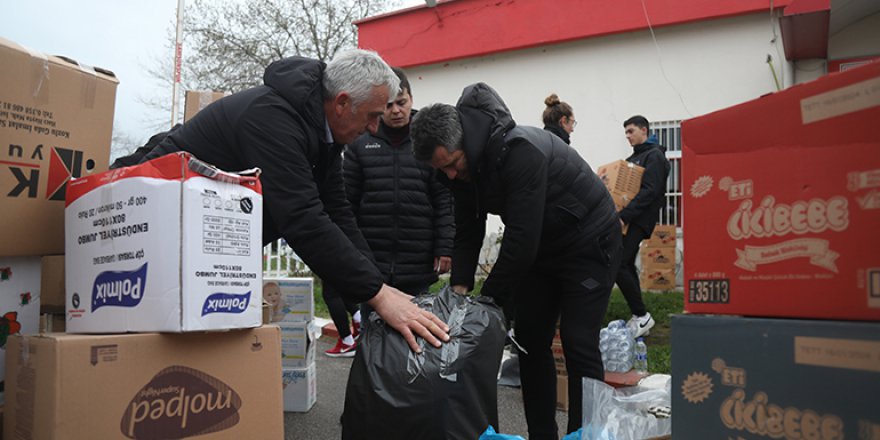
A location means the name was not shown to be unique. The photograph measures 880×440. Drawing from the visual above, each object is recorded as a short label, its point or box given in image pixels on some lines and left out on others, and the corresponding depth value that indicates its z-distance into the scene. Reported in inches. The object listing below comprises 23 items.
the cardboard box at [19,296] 77.2
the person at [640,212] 181.5
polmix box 63.3
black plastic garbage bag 68.8
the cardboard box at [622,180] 178.9
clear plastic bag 70.4
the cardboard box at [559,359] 146.0
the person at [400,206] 135.1
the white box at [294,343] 136.8
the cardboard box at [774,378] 38.5
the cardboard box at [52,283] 88.2
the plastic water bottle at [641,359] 156.6
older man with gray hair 77.7
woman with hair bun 149.5
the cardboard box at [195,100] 126.6
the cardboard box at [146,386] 60.4
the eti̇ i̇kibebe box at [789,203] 39.4
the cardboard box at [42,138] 74.9
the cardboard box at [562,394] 139.6
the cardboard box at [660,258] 274.1
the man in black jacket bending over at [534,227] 89.8
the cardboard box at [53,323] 79.5
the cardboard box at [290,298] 150.8
